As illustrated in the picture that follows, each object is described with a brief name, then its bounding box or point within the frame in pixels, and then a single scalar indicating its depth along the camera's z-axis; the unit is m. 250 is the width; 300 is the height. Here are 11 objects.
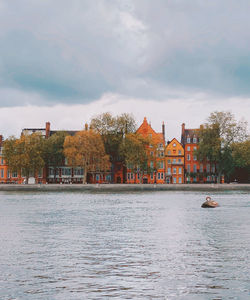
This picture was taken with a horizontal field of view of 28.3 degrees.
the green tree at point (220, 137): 152.62
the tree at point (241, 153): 149.21
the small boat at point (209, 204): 65.43
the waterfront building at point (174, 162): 171.75
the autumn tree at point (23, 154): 144.50
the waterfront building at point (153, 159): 153.11
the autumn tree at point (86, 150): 141.88
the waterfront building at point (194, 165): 171.62
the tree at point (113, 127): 151.38
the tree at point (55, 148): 156.88
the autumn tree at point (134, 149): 146.25
